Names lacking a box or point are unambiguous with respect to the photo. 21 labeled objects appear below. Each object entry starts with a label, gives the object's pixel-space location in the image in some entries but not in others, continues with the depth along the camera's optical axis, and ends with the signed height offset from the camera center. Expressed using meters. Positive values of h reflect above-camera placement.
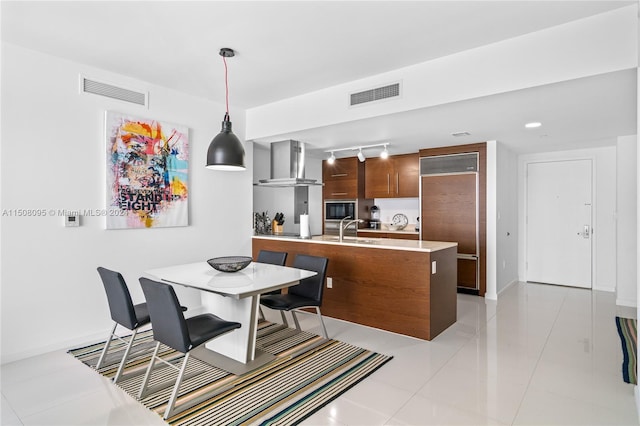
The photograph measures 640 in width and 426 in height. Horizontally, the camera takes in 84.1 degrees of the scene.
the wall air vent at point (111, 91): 3.46 +1.23
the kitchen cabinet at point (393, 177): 6.18 +0.63
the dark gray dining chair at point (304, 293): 3.34 -0.83
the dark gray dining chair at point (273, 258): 3.91 -0.53
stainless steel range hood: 5.07 +0.69
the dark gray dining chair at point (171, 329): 2.24 -0.80
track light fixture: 5.27 +1.01
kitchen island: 3.56 -0.78
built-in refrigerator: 5.32 +0.07
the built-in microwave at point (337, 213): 6.78 -0.04
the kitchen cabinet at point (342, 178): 6.74 +0.64
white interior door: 5.78 -0.19
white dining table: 2.76 -0.79
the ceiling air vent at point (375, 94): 3.52 +1.20
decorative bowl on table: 3.12 -0.47
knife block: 5.48 -0.26
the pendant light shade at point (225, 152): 2.91 +0.49
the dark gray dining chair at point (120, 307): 2.65 -0.74
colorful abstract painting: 3.63 +0.42
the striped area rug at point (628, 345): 2.76 -1.27
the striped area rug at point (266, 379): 2.28 -1.28
